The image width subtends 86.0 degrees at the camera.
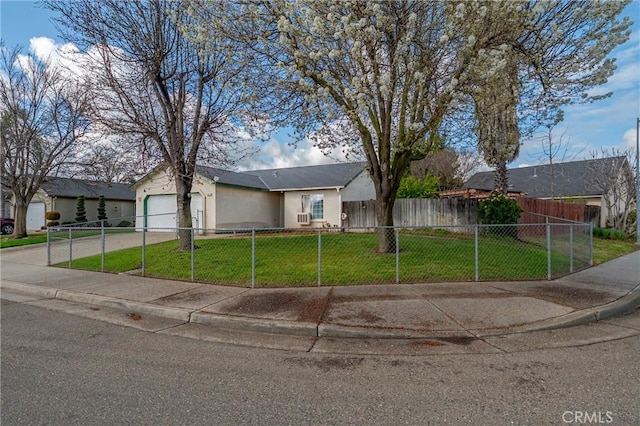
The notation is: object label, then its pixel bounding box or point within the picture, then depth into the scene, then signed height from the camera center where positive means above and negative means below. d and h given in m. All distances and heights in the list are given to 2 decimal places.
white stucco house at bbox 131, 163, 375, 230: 19.39 +0.97
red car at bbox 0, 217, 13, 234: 25.54 -0.74
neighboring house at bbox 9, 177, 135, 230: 27.33 +1.14
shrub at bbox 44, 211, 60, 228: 26.05 -0.10
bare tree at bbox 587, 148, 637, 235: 21.61 +1.89
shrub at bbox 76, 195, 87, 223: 28.23 +0.46
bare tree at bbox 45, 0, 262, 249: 9.91 +4.07
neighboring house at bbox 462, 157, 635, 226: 23.06 +2.71
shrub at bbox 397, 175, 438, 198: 18.72 +1.29
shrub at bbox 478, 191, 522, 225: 14.54 +0.12
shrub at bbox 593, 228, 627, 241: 18.92 -1.24
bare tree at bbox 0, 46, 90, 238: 18.27 +4.37
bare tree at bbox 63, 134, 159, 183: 11.86 +2.45
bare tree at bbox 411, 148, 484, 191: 29.39 +4.21
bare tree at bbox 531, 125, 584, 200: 30.52 +3.91
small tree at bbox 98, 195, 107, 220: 29.41 +0.55
